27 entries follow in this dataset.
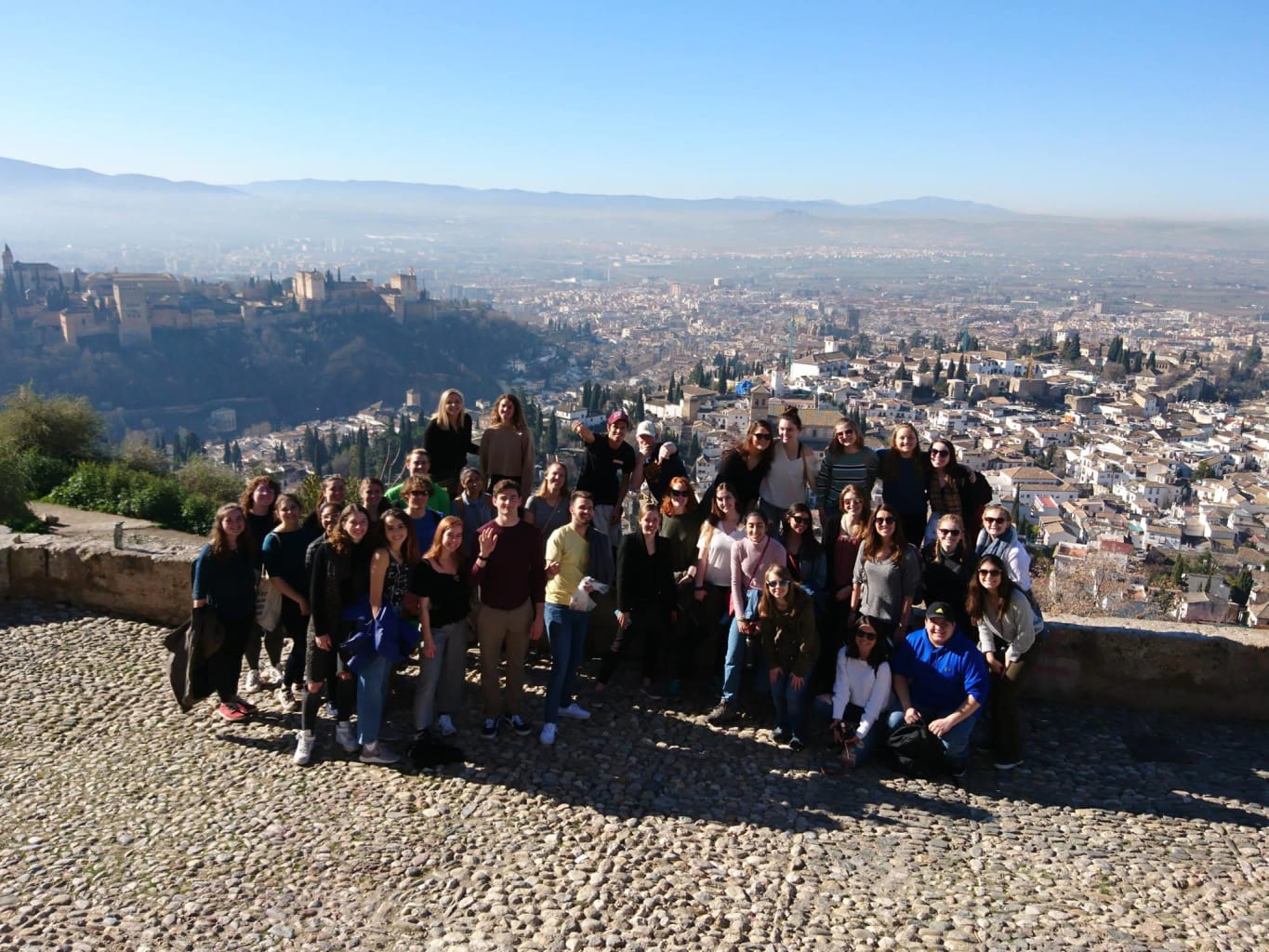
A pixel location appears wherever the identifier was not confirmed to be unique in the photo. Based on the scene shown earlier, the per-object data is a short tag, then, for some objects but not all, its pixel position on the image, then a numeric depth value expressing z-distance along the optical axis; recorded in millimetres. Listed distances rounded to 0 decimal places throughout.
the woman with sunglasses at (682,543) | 4918
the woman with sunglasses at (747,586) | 4578
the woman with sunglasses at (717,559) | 4738
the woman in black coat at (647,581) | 4750
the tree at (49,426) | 15383
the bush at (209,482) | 16719
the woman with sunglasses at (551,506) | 4926
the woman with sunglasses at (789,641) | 4364
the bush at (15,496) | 9492
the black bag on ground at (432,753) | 4211
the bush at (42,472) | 12589
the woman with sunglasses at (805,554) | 4672
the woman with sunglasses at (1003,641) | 4277
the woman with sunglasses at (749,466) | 5168
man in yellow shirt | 4531
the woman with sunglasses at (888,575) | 4387
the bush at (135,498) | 11812
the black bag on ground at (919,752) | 4184
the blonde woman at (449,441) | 5531
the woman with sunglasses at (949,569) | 4430
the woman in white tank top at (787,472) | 5270
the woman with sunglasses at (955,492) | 4980
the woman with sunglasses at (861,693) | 4277
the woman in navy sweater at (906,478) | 5070
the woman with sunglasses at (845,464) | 5160
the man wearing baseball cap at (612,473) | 5402
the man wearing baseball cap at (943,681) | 4176
